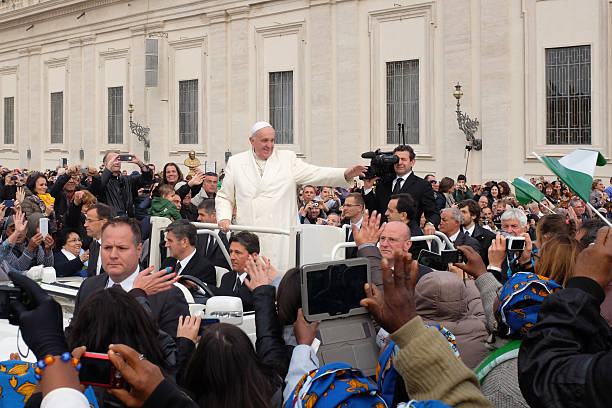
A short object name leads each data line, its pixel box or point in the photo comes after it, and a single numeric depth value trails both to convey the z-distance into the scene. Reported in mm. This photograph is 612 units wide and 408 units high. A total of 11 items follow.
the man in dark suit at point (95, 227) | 7410
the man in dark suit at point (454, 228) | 8305
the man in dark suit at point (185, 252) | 7027
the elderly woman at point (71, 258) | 8766
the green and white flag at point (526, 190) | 6826
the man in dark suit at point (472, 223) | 9320
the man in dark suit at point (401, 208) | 7559
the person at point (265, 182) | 7754
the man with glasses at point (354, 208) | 8930
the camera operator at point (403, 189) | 8305
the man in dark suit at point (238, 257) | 6473
